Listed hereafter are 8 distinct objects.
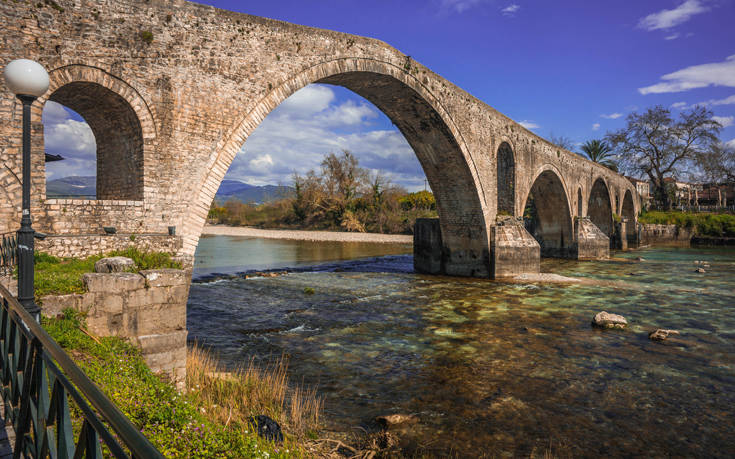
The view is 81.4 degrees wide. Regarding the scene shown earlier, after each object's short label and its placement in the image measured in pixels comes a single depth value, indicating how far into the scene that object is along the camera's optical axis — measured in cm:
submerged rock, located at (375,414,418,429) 587
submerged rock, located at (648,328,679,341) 1009
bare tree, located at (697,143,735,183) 4497
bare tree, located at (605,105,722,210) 4428
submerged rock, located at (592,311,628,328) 1122
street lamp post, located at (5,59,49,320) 400
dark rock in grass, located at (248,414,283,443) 495
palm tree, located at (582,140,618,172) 5144
